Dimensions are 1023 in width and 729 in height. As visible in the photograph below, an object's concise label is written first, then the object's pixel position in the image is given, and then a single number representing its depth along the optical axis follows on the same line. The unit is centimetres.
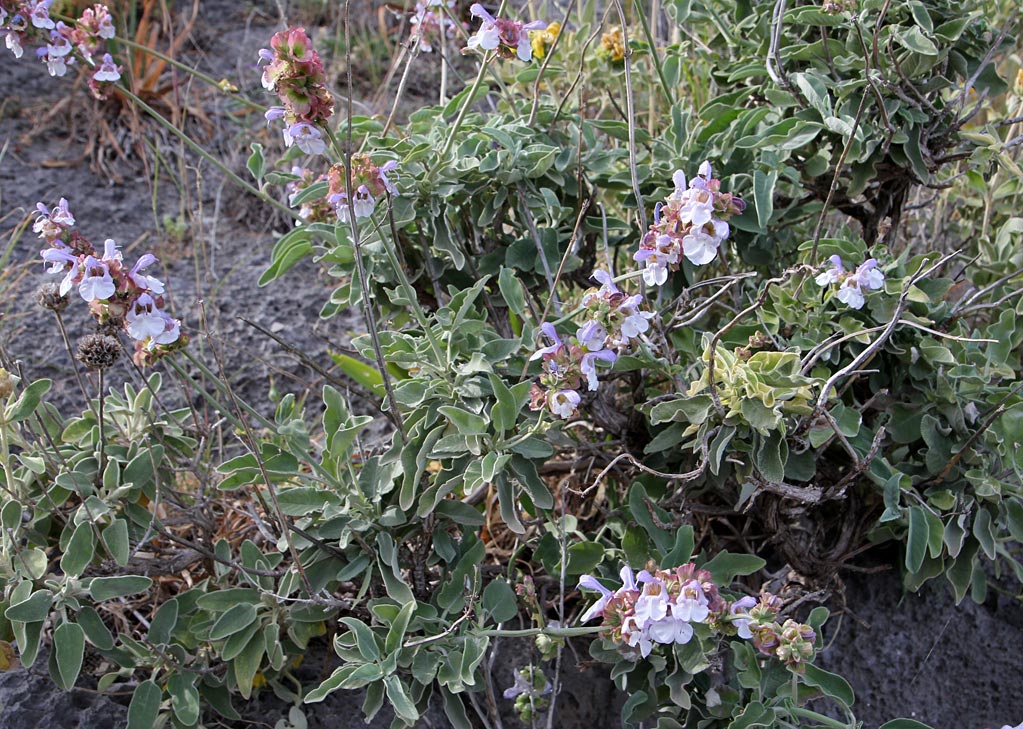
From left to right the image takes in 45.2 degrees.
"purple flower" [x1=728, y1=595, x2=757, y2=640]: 69
